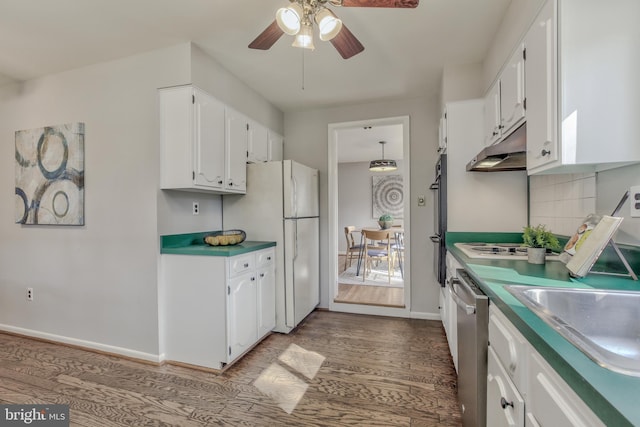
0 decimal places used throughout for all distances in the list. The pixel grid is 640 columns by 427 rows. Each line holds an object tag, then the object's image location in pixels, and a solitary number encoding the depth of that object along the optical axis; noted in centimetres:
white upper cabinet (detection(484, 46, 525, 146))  155
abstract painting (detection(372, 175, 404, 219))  714
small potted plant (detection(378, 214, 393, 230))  542
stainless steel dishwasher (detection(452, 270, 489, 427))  115
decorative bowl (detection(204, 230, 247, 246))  243
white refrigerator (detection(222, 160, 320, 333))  278
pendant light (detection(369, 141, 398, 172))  552
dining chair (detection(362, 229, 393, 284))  463
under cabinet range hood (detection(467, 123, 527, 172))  152
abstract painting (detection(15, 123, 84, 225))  247
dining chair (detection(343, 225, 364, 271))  514
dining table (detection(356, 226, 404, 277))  467
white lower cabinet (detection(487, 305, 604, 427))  59
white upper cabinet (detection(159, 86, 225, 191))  217
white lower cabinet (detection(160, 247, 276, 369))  212
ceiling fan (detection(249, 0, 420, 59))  139
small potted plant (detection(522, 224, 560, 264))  149
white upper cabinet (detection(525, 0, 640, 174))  113
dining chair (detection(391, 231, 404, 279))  516
